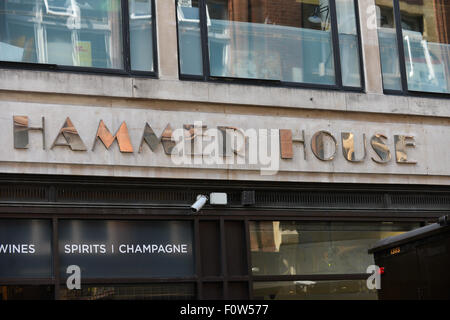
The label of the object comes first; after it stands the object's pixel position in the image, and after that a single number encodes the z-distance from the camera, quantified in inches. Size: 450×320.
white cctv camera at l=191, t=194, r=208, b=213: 460.1
